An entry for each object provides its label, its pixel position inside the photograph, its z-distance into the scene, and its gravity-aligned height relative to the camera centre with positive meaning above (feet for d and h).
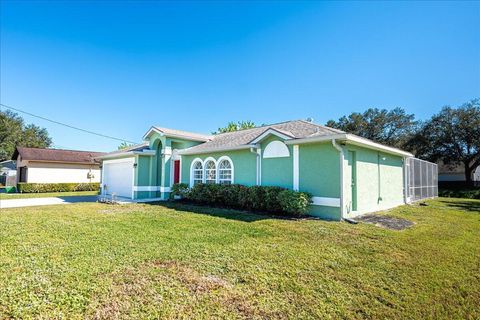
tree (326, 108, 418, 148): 117.80 +23.74
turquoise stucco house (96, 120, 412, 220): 31.09 +0.85
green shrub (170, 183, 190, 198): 48.16 -4.22
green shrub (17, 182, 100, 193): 75.82 -6.39
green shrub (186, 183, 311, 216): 30.60 -4.30
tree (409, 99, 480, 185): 91.81 +14.27
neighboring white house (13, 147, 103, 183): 80.28 +1.04
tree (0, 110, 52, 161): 124.73 +21.05
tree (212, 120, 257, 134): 155.02 +30.23
